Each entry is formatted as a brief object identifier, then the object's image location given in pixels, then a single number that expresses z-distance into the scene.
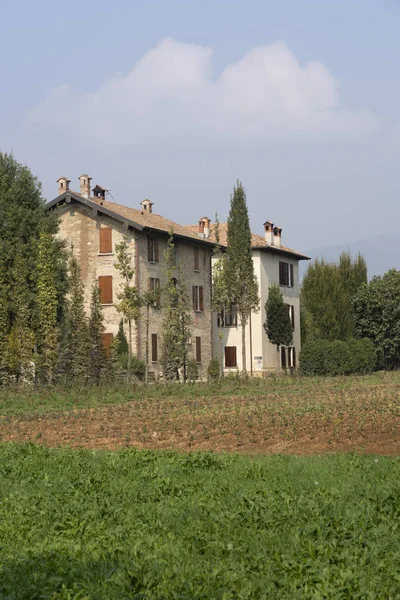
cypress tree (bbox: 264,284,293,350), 65.56
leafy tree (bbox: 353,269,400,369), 69.94
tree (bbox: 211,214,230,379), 58.00
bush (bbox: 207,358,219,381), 58.31
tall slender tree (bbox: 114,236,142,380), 47.50
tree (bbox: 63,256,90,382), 45.91
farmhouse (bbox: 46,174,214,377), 53.03
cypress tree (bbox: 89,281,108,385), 45.62
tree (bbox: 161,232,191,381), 51.00
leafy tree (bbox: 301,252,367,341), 75.94
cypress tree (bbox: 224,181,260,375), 57.56
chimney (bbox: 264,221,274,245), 70.25
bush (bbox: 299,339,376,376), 61.72
